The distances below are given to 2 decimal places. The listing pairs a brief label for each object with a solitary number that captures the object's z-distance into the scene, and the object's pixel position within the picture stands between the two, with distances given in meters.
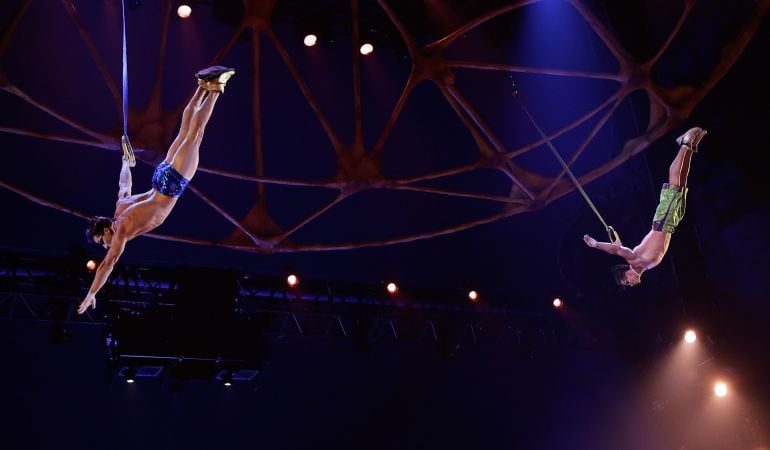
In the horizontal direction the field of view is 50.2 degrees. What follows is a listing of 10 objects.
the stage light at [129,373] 12.59
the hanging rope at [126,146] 7.69
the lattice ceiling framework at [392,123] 10.44
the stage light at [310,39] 13.51
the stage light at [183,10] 12.94
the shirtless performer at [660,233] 9.85
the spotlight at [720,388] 15.12
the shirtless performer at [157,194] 8.66
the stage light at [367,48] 13.83
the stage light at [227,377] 13.12
